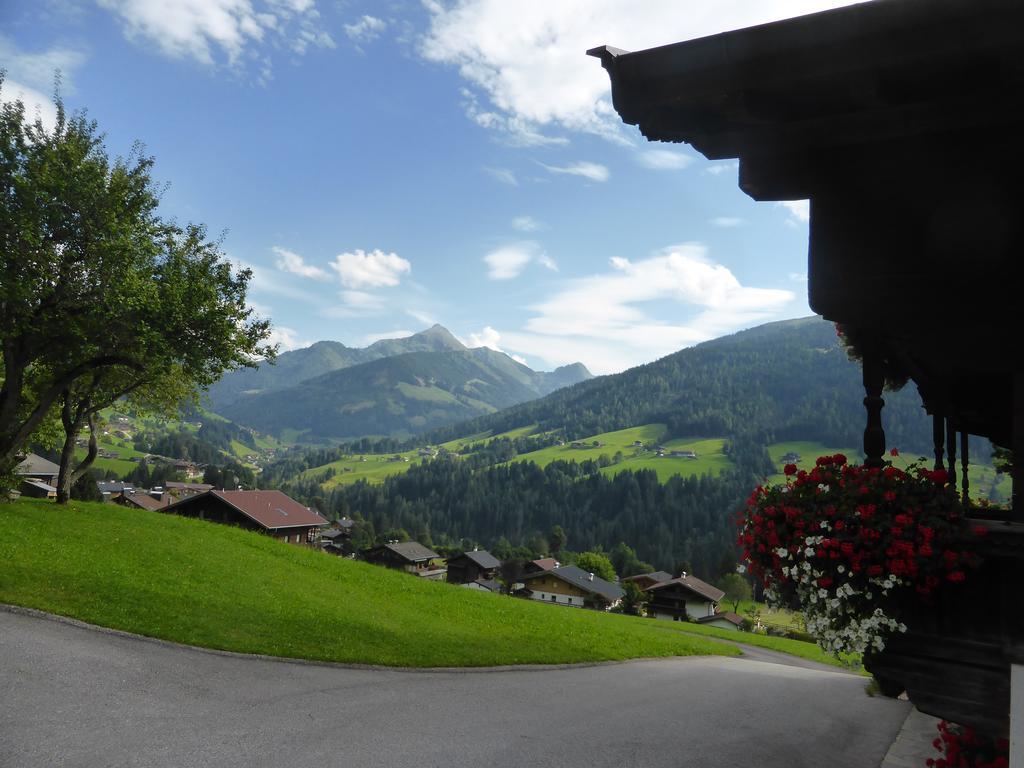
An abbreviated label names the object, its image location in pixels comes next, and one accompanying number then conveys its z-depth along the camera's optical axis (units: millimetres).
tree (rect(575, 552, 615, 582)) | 108188
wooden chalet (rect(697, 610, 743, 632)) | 86475
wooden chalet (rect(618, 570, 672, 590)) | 108419
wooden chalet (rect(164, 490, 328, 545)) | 63031
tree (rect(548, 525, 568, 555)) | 150375
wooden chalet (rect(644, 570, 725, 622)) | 93000
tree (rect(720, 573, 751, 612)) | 110312
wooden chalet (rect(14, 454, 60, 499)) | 79125
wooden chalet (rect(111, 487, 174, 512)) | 105325
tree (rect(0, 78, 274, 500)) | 17922
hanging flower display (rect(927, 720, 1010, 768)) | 6994
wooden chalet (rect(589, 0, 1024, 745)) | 2744
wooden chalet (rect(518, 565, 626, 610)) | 90062
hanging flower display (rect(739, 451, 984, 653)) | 4031
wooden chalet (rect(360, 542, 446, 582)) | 113062
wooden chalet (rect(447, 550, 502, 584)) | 109625
